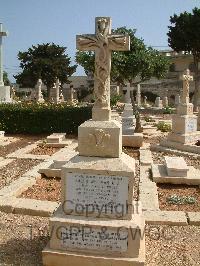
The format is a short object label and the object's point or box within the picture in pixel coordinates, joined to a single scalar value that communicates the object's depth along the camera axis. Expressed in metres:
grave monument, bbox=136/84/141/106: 37.25
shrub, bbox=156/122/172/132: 17.36
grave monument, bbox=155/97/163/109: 36.41
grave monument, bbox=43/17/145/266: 4.14
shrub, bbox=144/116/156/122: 21.66
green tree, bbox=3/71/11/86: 69.38
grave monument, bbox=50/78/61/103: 31.80
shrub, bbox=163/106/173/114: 28.35
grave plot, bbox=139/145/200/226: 5.69
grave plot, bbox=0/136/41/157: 12.26
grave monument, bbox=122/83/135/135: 14.32
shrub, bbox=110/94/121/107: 30.61
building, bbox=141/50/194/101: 48.96
